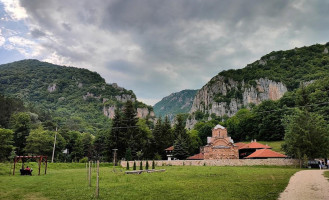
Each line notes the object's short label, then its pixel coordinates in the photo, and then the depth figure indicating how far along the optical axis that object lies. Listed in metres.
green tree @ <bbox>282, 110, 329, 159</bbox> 29.83
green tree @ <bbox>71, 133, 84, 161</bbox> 59.99
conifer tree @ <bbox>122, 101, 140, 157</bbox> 46.84
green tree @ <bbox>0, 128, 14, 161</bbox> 37.16
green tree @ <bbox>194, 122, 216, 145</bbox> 81.84
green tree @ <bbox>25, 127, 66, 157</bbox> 45.90
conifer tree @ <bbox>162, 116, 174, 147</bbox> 55.59
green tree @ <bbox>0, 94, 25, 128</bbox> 63.41
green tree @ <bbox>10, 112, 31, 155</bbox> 50.75
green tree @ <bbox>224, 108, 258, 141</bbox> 77.38
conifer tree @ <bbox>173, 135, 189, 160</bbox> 48.19
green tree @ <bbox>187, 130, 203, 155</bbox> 62.36
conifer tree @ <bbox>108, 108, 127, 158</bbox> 47.72
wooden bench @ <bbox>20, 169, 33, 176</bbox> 23.66
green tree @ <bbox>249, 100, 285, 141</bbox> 66.94
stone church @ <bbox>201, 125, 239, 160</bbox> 44.81
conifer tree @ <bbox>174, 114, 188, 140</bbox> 56.88
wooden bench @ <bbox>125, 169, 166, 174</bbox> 22.58
